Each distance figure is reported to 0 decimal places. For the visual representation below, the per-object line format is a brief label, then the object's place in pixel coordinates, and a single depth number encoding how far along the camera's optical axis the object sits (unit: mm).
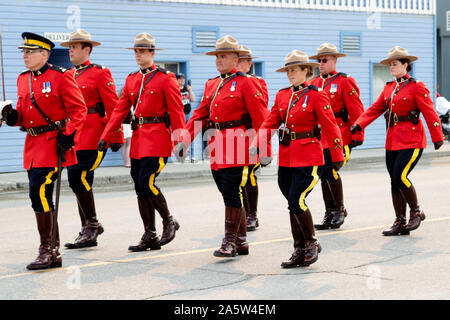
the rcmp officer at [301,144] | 15016
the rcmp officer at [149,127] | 16906
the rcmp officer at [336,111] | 20172
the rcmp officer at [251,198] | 19937
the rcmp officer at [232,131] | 16156
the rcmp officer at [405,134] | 18734
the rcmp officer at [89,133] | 17828
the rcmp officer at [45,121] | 15211
